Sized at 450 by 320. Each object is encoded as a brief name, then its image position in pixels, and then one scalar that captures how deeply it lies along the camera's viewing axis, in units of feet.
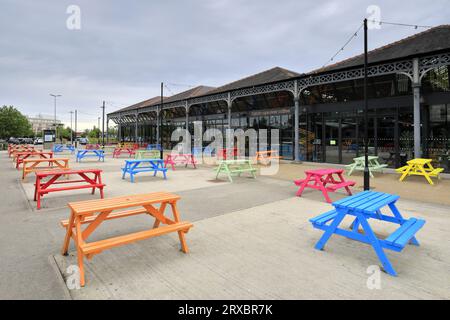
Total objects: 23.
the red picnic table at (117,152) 71.07
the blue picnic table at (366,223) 10.51
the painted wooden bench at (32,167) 31.65
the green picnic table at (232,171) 31.76
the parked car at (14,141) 158.34
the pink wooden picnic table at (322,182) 22.36
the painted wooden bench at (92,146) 87.46
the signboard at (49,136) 101.51
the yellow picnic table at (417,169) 30.59
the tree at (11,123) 209.48
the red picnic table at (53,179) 20.31
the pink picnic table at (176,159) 44.66
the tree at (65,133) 331.57
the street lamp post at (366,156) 24.11
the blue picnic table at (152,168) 32.00
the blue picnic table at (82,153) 58.72
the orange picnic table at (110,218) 9.91
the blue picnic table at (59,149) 80.95
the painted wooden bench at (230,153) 55.84
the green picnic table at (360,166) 35.64
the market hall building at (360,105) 37.19
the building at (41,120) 500.33
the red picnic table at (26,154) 42.77
